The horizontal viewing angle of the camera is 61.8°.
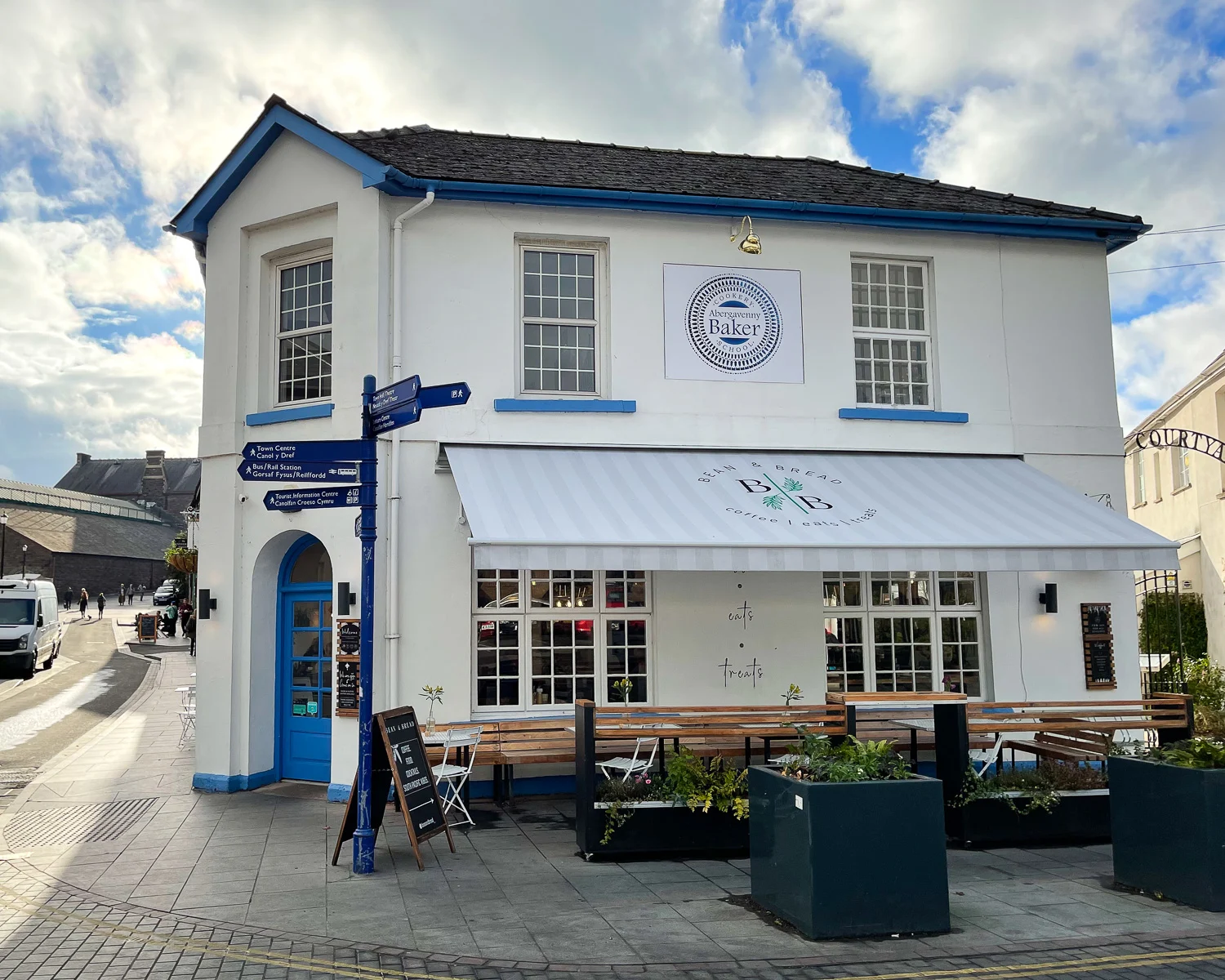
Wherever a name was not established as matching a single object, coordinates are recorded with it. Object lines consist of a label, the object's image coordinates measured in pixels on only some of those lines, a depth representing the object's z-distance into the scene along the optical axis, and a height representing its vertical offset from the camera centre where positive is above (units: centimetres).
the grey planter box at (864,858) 636 -151
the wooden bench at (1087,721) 915 -98
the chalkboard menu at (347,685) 1090 -66
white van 2619 +2
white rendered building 1109 +231
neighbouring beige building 2217 +287
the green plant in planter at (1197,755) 716 -101
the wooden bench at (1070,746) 952 -128
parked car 5313 +172
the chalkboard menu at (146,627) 3878 -9
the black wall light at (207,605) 1167 +22
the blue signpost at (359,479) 804 +115
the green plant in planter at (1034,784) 881 -148
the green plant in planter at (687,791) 832 -141
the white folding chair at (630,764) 895 -128
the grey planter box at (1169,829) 688 -150
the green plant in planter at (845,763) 663 -96
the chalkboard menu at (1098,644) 1233 -38
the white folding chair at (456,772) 948 -138
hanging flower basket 3729 +246
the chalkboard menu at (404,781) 822 -130
